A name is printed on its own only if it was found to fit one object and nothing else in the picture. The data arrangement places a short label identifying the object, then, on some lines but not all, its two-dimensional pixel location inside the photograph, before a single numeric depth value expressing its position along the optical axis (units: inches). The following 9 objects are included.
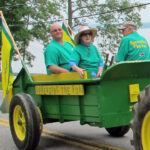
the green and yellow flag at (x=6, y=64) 263.1
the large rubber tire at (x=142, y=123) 150.7
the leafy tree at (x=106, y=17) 1070.4
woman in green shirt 216.7
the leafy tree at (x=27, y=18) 970.7
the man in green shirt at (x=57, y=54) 235.1
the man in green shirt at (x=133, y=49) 223.0
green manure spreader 176.7
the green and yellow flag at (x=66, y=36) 317.4
